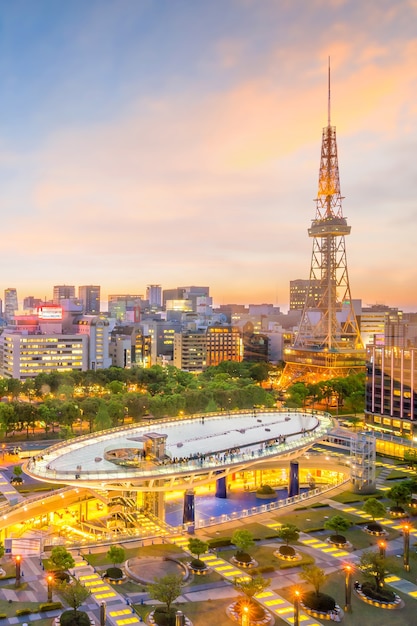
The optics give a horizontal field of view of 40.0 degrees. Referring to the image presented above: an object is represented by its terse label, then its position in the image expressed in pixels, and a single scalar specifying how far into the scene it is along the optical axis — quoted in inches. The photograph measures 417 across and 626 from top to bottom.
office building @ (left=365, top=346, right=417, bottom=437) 3503.9
